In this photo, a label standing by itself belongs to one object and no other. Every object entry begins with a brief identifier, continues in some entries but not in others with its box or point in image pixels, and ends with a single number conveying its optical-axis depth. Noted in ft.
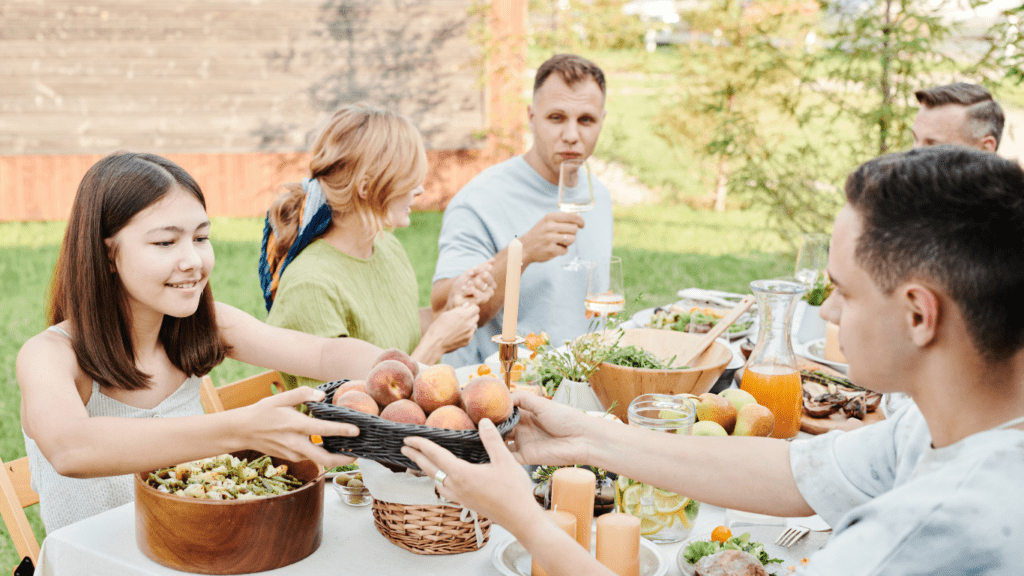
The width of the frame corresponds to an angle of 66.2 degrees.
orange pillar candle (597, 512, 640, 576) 4.82
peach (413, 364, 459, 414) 4.98
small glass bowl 5.82
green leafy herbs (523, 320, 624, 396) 6.94
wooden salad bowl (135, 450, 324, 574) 4.79
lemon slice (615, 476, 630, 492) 5.59
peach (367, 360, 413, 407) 5.04
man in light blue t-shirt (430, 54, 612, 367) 11.74
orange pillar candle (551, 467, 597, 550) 5.15
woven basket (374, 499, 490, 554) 5.08
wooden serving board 7.23
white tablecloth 5.05
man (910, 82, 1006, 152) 12.12
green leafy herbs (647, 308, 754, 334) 9.70
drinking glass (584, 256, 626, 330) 8.49
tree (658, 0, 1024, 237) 18.98
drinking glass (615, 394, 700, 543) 5.49
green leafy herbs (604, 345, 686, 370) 7.10
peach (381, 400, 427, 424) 4.74
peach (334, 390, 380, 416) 4.84
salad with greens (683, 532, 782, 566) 4.98
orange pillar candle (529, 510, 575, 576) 4.92
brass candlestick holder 5.88
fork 5.29
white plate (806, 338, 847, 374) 9.03
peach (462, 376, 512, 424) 4.82
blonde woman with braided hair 9.41
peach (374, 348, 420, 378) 5.37
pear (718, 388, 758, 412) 6.69
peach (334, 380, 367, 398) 5.13
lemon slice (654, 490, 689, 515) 5.50
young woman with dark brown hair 5.48
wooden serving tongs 7.60
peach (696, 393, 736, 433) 6.33
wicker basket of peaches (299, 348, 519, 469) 4.59
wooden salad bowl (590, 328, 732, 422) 6.75
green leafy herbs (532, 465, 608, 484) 5.82
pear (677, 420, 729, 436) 6.07
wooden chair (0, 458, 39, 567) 5.88
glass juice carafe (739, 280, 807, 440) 6.89
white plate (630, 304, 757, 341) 10.09
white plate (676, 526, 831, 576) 4.98
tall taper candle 5.44
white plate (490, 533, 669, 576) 4.96
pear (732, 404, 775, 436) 6.31
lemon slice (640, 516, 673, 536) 5.45
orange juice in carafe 6.95
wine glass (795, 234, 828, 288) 10.27
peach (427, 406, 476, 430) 4.76
